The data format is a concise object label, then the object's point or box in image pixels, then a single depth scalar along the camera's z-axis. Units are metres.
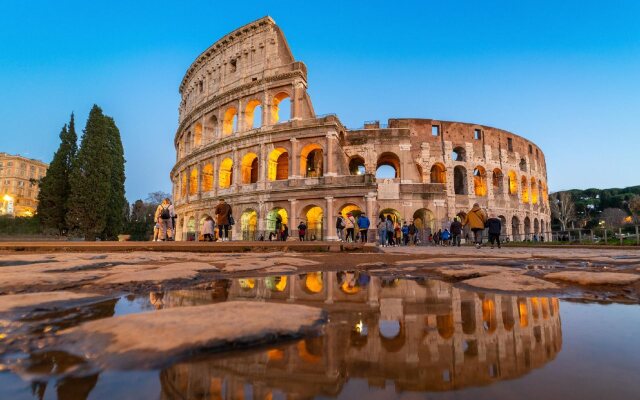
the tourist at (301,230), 18.36
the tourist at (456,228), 17.36
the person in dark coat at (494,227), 12.32
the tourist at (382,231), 16.62
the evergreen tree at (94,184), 24.11
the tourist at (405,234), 19.61
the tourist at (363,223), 14.68
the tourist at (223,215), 12.18
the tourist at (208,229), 13.25
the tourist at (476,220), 12.52
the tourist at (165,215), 11.55
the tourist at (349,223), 14.43
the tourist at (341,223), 14.87
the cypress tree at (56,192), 24.98
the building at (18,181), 65.19
